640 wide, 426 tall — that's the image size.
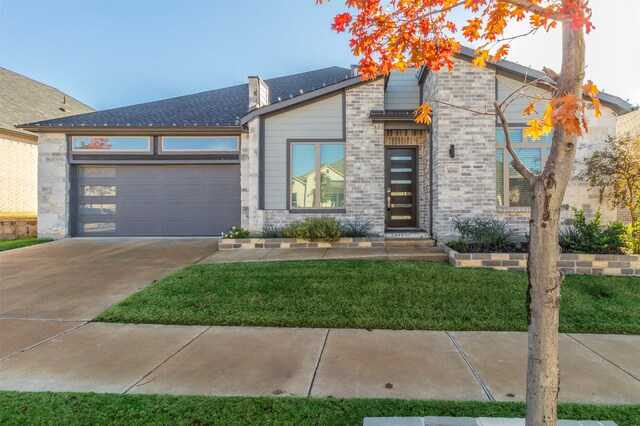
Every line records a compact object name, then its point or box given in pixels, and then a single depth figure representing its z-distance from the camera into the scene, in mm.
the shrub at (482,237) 6656
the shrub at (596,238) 6246
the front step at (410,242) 7692
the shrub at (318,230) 7855
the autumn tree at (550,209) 1629
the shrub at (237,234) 8345
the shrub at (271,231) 8352
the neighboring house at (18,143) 13148
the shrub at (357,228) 8164
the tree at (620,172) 6266
